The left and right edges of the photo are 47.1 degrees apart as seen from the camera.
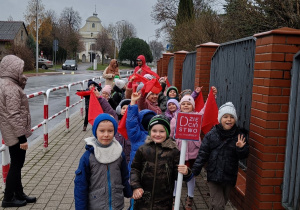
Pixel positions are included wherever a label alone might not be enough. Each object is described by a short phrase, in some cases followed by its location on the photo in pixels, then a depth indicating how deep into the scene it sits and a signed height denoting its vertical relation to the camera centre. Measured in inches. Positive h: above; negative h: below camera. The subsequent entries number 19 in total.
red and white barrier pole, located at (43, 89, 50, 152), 273.3 -44.1
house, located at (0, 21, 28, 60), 2234.5 +217.1
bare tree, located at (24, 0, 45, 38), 2527.1 +368.8
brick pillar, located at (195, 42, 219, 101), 259.6 +5.4
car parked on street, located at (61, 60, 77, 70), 2138.3 +8.1
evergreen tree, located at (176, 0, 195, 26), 982.7 +182.6
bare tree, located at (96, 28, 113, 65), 3550.7 +253.7
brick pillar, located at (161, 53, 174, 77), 633.6 +14.5
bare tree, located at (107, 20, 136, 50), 3663.9 +395.9
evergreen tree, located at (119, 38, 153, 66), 2815.0 +161.0
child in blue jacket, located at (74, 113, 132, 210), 121.3 -38.8
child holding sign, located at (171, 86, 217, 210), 176.4 -40.8
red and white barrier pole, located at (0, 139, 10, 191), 190.5 -54.6
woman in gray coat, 158.2 -24.1
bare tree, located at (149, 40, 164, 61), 3491.6 +245.6
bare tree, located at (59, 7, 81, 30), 3728.6 +513.7
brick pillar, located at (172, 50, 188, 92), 417.5 +2.7
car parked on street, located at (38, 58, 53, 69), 2057.1 +14.8
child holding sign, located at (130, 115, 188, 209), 130.1 -38.7
